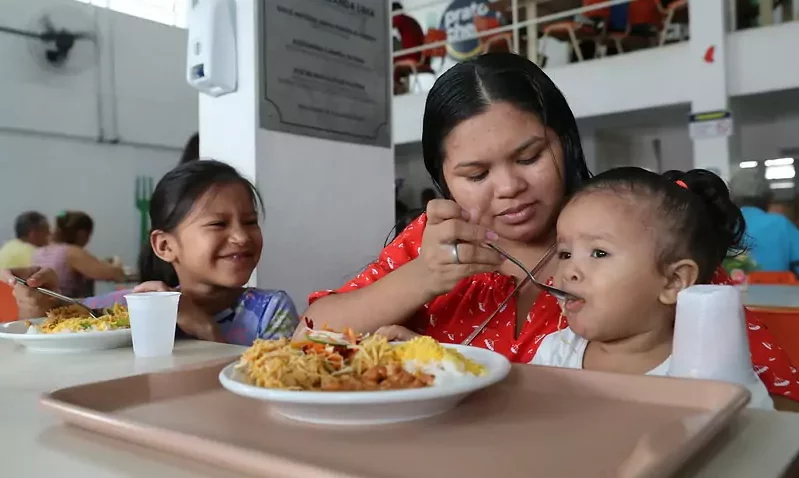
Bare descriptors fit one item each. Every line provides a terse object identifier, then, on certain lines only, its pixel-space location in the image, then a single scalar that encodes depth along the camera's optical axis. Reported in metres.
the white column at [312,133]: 1.98
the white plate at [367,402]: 0.49
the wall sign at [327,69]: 2.01
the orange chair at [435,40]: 6.29
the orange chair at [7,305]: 2.26
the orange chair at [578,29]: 5.33
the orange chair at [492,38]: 5.77
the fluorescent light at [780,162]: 6.14
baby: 0.90
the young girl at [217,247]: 1.52
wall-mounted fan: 5.86
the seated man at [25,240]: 4.18
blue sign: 6.01
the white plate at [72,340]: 1.03
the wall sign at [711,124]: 4.97
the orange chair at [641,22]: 5.23
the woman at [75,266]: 4.04
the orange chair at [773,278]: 2.72
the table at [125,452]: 0.45
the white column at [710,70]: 4.98
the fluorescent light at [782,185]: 5.97
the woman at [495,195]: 1.04
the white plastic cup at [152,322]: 1.00
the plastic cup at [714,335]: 0.63
